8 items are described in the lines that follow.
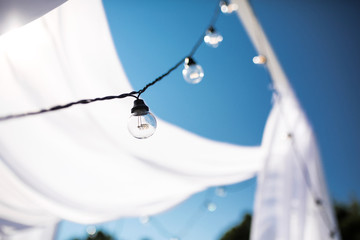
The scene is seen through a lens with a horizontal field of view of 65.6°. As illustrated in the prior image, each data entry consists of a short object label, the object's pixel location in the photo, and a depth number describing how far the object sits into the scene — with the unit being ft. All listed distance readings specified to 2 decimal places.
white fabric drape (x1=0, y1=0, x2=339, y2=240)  3.86
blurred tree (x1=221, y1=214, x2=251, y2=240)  15.96
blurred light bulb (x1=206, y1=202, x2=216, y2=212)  9.24
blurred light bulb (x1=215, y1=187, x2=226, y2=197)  8.53
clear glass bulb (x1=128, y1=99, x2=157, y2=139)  2.48
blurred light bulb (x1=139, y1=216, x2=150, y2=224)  7.63
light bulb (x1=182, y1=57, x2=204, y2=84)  3.19
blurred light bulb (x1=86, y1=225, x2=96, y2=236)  7.17
